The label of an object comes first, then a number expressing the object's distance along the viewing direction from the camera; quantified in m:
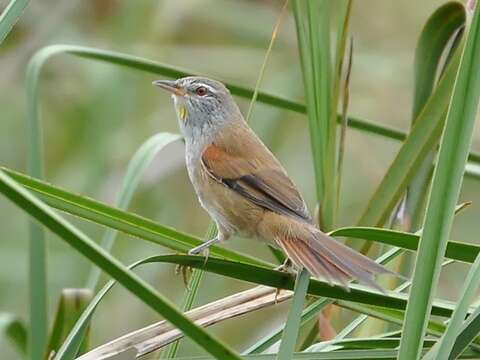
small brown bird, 4.53
